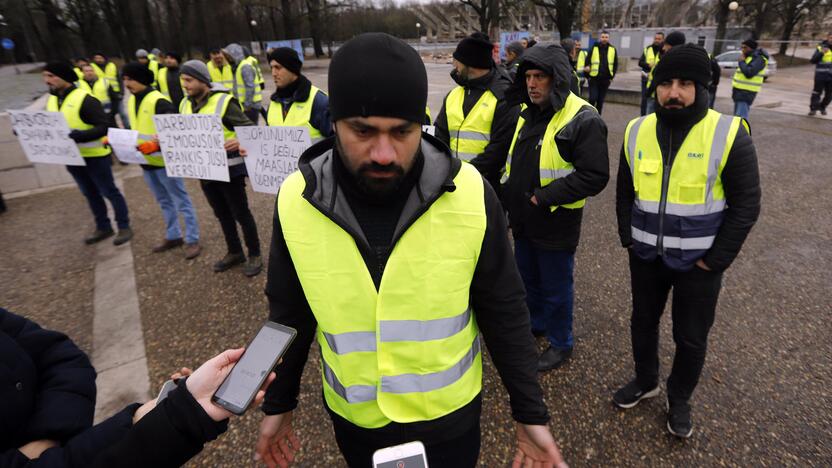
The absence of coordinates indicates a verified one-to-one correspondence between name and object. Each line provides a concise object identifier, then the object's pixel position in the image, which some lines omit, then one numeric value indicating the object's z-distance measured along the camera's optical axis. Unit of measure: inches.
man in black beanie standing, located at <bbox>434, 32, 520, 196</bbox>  137.5
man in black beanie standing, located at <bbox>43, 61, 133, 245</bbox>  191.9
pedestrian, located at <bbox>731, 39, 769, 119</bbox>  346.9
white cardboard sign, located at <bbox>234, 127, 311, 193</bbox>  143.6
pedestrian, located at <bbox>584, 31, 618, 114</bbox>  414.3
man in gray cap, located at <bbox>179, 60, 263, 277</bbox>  161.1
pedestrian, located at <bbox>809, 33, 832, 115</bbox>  426.9
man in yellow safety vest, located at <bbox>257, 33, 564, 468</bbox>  47.6
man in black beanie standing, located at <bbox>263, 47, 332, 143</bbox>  147.3
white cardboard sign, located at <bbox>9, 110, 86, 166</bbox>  194.2
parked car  870.0
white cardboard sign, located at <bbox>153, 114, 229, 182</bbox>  160.2
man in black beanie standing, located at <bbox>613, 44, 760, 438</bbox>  83.0
